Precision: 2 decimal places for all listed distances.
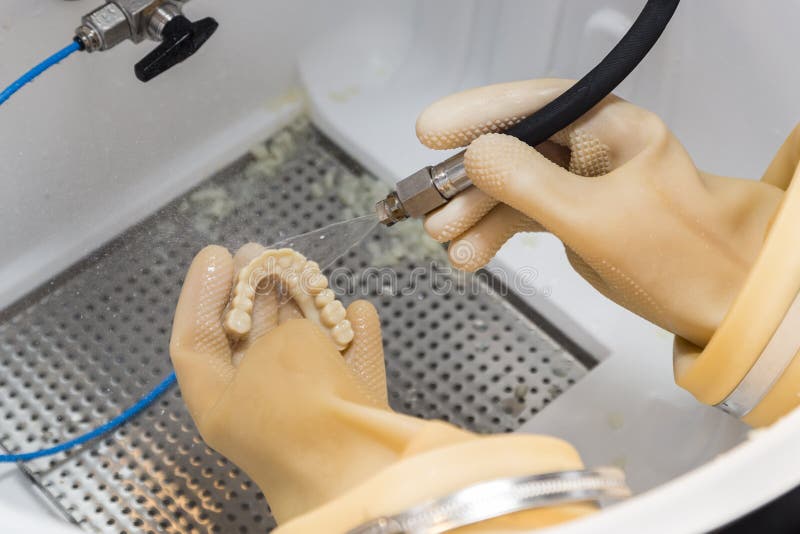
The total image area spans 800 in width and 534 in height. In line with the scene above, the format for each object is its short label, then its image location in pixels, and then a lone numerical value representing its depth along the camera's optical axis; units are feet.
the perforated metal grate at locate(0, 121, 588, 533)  3.19
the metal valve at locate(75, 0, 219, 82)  3.06
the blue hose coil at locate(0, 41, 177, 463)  3.10
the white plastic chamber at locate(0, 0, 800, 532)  3.14
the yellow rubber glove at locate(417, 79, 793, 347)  2.36
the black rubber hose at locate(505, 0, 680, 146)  2.43
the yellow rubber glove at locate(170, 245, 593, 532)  1.86
